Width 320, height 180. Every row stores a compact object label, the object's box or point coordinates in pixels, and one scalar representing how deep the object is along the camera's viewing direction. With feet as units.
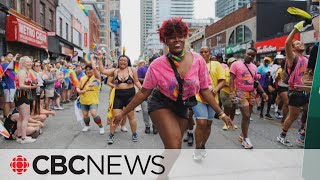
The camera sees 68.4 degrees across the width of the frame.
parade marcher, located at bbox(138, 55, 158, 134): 17.69
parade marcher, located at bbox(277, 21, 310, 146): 13.51
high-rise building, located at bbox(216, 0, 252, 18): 306.11
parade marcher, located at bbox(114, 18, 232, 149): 8.17
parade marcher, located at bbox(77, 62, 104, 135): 16.99
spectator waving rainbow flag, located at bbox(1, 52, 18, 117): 18.85
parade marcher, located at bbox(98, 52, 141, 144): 15.38
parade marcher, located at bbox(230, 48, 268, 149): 13.81
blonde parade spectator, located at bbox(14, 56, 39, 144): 14.43
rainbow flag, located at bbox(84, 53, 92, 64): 16.56
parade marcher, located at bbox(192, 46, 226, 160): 11.88
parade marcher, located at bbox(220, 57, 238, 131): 16.29
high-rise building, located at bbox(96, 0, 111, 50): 306.28
